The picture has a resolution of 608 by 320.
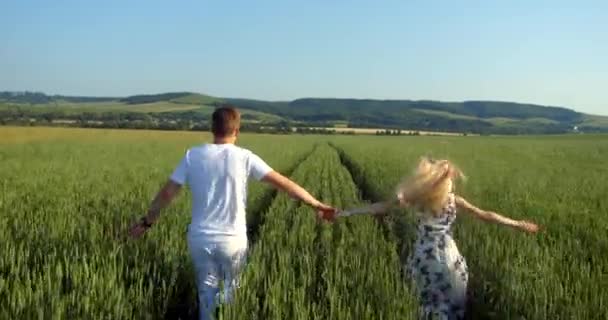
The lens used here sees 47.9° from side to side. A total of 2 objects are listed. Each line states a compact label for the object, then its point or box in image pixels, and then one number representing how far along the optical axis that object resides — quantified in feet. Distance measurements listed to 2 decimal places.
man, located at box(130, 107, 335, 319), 16.02
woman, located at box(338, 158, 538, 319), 18.20
